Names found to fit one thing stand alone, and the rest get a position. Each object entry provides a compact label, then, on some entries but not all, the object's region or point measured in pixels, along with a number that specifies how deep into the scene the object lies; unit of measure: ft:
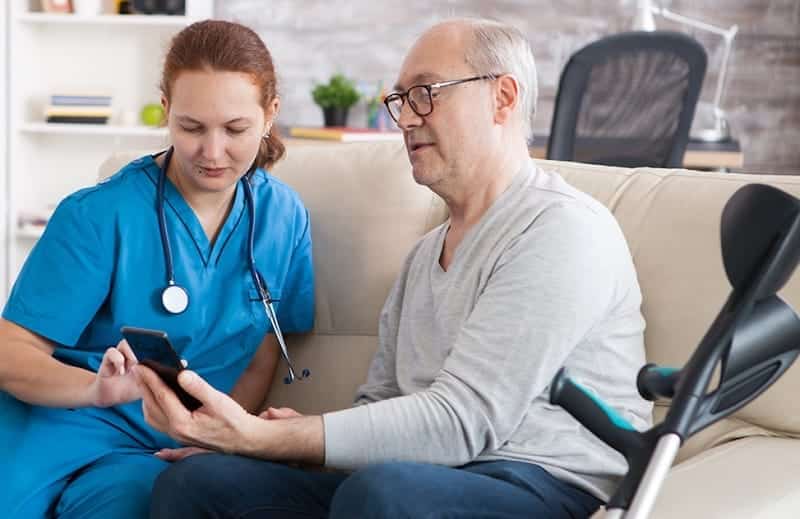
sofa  4.48
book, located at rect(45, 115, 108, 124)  14.20
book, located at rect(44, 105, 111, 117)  14.20
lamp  13.38
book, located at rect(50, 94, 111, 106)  14.20
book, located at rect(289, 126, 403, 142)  12.59
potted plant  13.64
